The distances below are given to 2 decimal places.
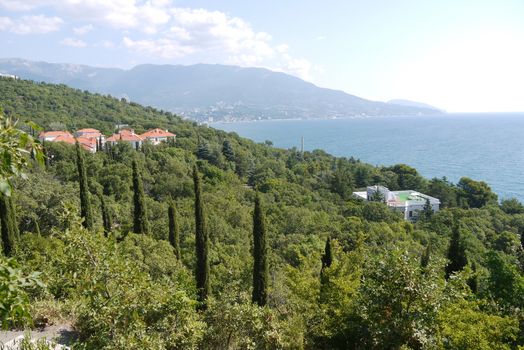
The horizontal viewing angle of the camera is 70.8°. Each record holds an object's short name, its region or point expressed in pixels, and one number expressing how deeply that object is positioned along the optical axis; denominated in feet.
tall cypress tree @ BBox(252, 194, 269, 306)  51.19
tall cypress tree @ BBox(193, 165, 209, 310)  56.24
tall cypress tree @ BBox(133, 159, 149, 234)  72.84
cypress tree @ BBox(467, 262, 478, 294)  61.46
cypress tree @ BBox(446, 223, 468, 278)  68.24
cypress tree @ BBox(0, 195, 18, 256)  58.13
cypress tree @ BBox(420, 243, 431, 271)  65.43
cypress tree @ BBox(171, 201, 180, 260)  72.49
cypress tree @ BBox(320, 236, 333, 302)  60.70
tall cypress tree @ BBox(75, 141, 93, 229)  68.13
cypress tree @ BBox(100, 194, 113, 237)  80.38
